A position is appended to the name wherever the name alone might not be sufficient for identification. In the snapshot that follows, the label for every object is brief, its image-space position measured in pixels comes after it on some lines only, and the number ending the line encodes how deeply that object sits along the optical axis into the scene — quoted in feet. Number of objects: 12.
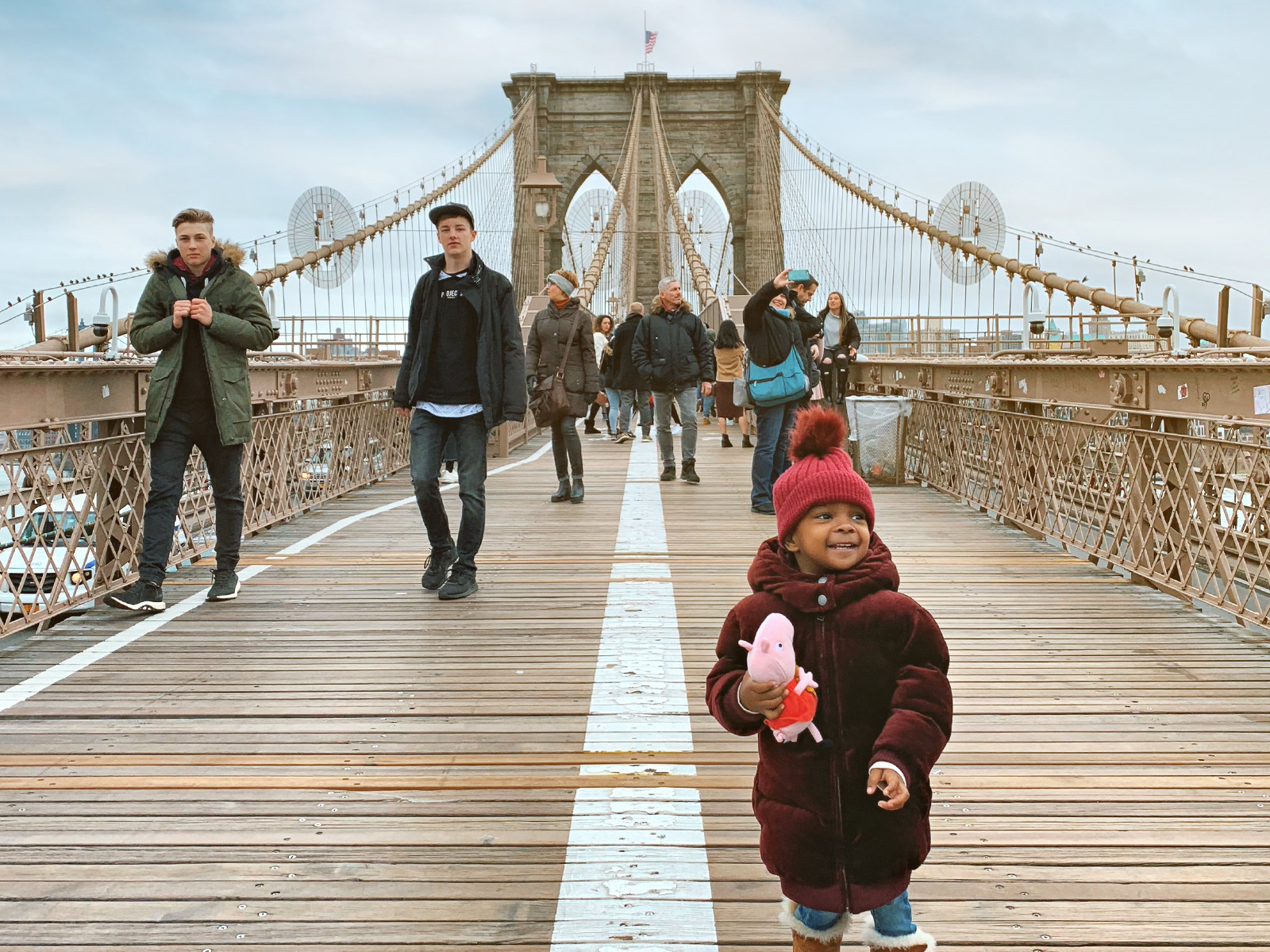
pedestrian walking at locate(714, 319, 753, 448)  46.14
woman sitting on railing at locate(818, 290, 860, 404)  43.27
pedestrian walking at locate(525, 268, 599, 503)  30.58
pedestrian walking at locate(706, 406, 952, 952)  7.02
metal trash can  36.32
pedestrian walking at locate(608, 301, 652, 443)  38.60
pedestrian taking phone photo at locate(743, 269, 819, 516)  27.50
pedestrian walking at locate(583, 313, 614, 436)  58.54
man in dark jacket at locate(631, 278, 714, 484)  33.83
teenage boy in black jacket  19.60
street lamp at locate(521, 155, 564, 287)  69.97
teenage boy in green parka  18.57
